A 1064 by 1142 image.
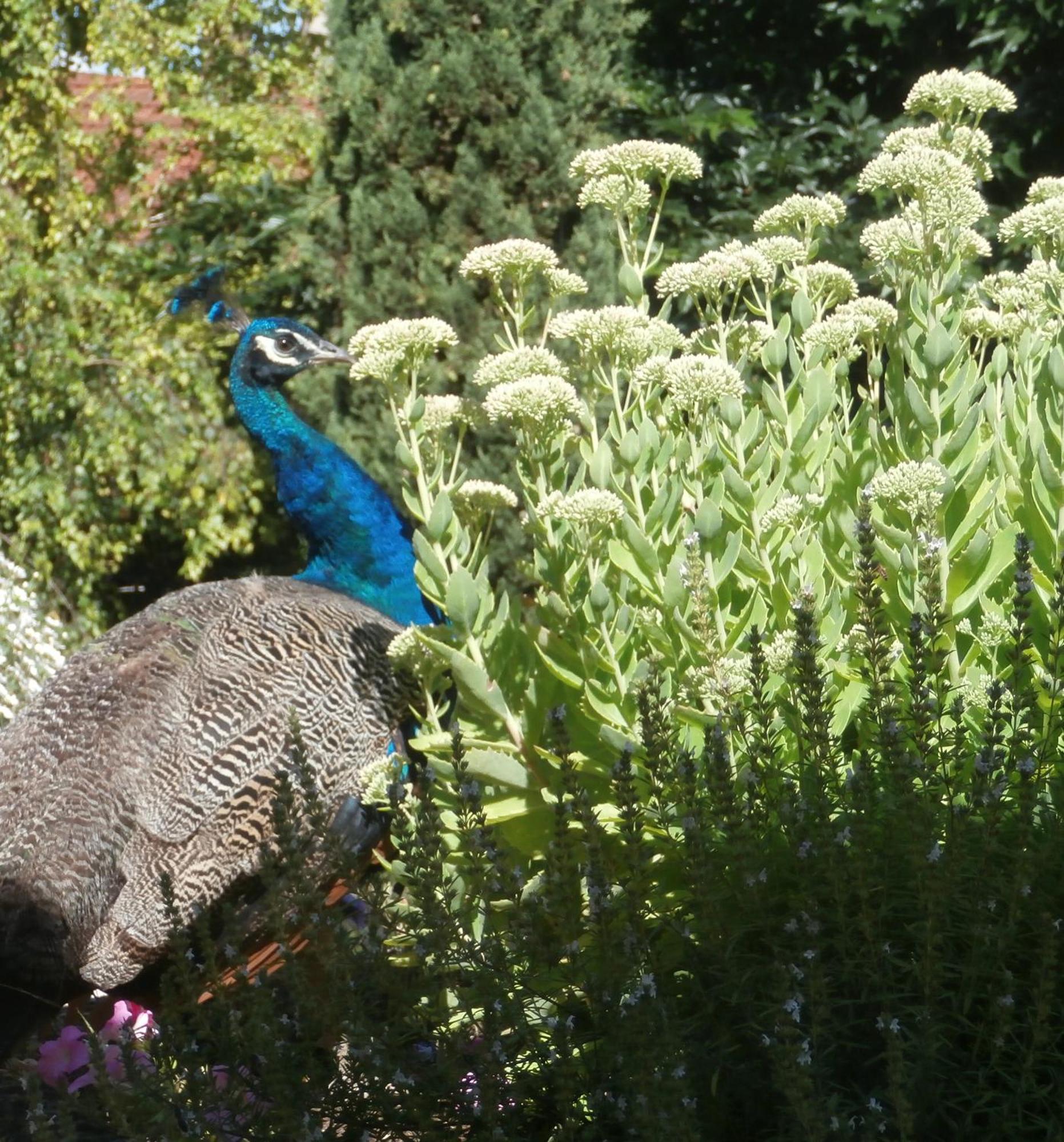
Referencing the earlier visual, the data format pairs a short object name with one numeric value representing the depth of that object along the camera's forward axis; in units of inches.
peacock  122.5
